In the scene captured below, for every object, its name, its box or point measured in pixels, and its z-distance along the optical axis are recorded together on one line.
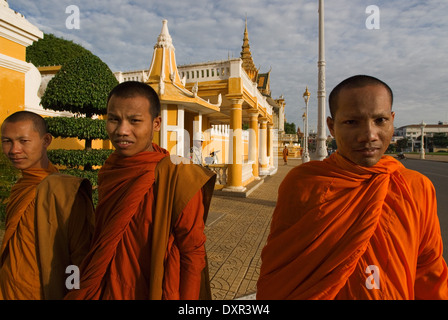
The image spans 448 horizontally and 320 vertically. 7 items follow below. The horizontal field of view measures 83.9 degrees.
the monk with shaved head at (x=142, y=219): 1.29
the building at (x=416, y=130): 93.31
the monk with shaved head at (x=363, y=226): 1.25
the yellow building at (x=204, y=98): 7.94
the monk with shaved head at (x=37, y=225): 1.49
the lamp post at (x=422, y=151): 37.49
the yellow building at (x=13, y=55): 4.67
